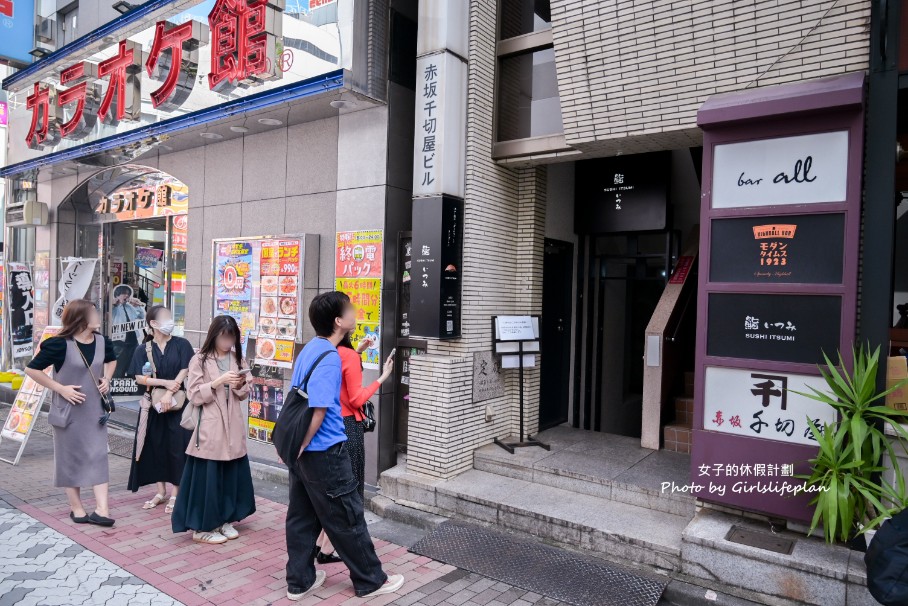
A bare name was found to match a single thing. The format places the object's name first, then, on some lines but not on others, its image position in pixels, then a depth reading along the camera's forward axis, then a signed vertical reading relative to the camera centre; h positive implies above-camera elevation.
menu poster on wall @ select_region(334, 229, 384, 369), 6.74 +0.12
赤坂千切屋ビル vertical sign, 6.24 +1.72
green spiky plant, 4.09 -1.05
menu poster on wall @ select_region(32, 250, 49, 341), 12.16 -0.29
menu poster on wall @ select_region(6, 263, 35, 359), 12.20 -0.59
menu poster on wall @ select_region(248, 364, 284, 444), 7.69 -1.47
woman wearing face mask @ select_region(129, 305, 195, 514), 5.79 -1.21
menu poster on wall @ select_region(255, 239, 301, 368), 7.42 -0.19
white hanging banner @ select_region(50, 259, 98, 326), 10.80 +0.02
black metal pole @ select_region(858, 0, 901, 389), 4.36 +0.91
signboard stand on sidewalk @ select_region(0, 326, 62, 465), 7.77 -1.77
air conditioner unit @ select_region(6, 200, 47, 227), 11.77 +1.27
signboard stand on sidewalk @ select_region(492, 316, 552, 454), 6.80 -0.57
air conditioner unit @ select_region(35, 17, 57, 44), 12.19 +5.06
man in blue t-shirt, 4.04 -1.33
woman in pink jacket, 5.12 -1.32
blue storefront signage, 11.46 +4.77
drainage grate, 4.46 -2.20
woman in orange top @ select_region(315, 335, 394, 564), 4.52 -0.79
